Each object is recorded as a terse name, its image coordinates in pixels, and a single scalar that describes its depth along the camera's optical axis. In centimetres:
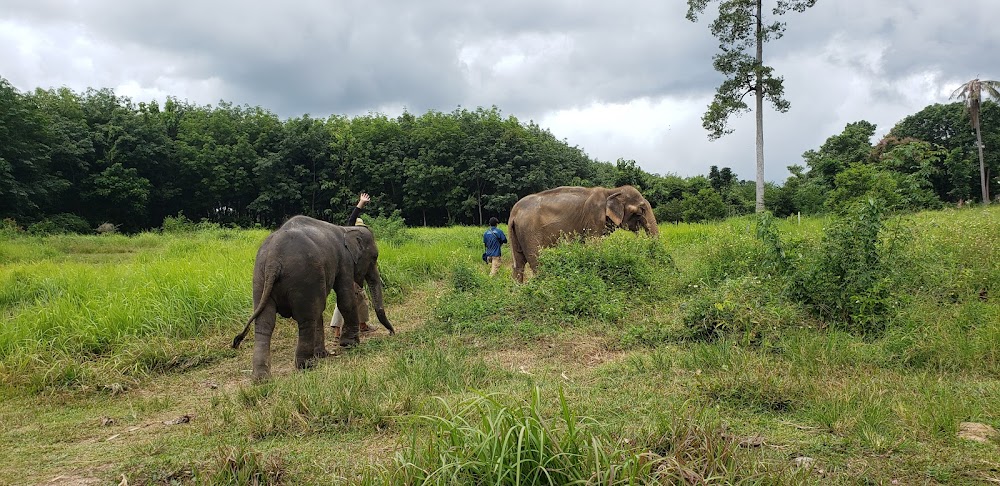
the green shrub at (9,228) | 2106
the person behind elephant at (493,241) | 1241
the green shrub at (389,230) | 1688
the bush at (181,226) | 2672
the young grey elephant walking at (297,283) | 576
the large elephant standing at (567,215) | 1185
